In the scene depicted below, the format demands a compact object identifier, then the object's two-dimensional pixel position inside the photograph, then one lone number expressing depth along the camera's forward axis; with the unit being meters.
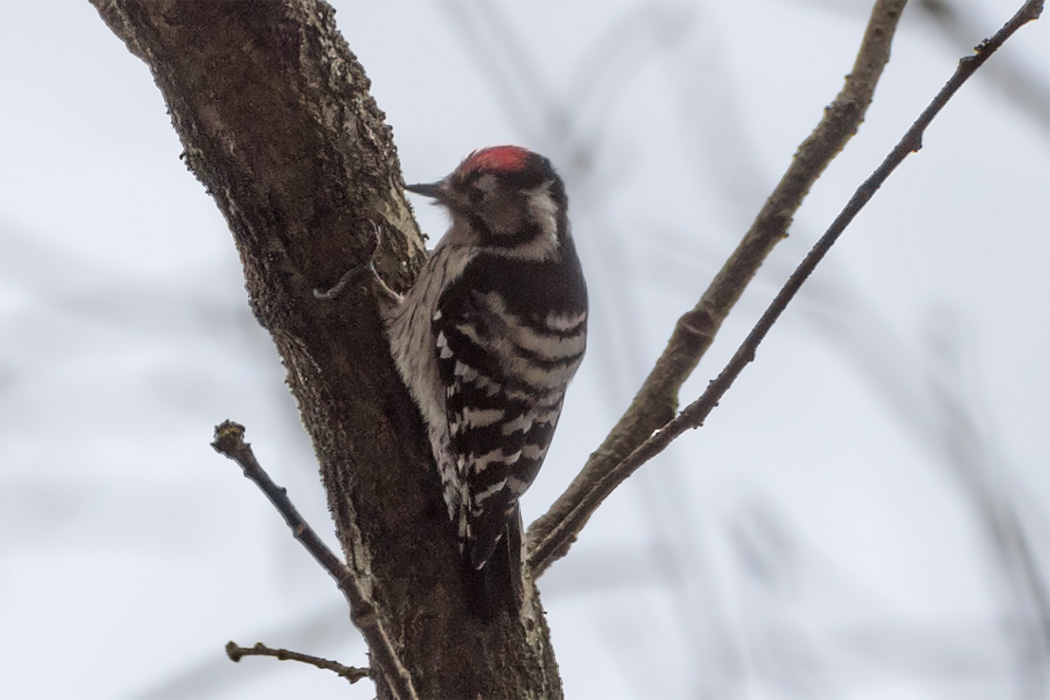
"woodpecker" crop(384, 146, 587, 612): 6.27
